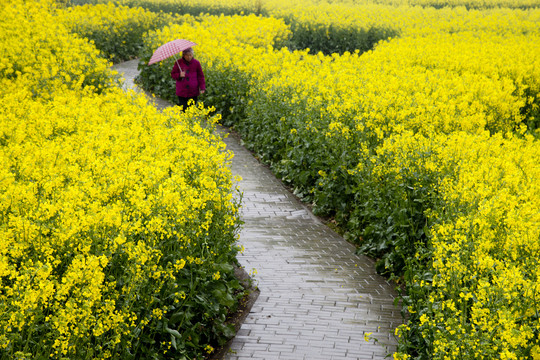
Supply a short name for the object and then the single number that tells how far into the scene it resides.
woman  21.59
